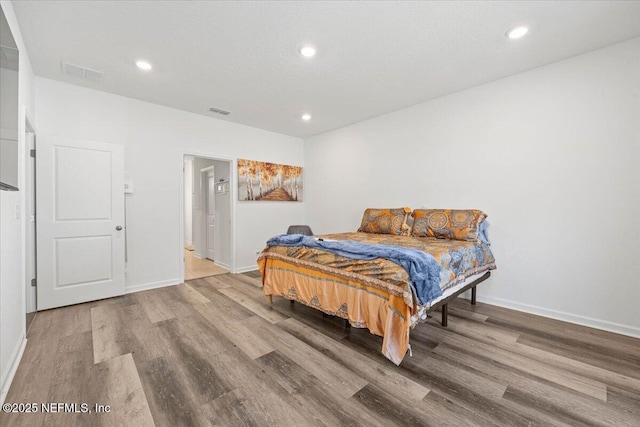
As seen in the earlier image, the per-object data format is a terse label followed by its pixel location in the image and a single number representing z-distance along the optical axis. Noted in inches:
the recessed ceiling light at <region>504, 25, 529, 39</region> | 87.4
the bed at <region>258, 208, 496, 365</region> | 74.7
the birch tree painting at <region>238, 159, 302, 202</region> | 186.1
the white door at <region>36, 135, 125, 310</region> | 116.5
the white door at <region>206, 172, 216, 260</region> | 225.5
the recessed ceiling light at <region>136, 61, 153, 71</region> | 107.3
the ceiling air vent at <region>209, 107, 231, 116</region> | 158.1
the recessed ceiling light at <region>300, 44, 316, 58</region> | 97.1
